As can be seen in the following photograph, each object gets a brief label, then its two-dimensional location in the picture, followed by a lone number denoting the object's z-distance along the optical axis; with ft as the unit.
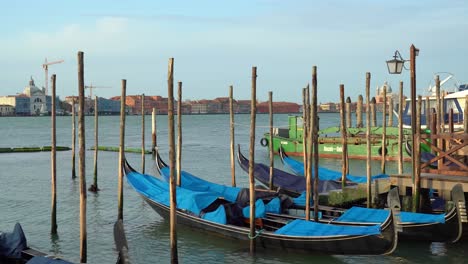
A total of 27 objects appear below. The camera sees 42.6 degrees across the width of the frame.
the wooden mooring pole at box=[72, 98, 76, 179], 59.62
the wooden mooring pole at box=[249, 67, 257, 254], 30.60
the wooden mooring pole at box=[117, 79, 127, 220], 38.04
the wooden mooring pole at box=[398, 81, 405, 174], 45.37
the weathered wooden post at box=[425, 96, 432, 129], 71.41
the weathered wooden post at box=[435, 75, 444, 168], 59.78
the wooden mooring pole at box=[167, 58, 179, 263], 26.82
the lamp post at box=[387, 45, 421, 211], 32.92
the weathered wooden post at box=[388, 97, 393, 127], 96.63
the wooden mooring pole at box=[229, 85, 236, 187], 47.45
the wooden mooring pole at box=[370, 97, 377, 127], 85.07
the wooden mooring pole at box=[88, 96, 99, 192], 56.03
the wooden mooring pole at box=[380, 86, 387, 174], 51.95
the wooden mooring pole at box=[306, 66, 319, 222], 32.55
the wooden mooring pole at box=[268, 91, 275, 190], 47.89
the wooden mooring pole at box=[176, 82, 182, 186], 43.27
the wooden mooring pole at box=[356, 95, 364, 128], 92.18
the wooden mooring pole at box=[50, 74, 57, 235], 35.47
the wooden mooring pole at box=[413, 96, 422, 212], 33.30
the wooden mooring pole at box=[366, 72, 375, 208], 37.42
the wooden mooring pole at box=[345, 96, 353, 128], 91.89
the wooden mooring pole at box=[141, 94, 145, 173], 56.54
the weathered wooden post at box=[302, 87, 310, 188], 42.27
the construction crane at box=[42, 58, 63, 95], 417.57
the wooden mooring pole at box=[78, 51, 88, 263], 26.84
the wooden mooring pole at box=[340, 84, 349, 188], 44.01
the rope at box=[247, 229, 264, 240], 31.23
